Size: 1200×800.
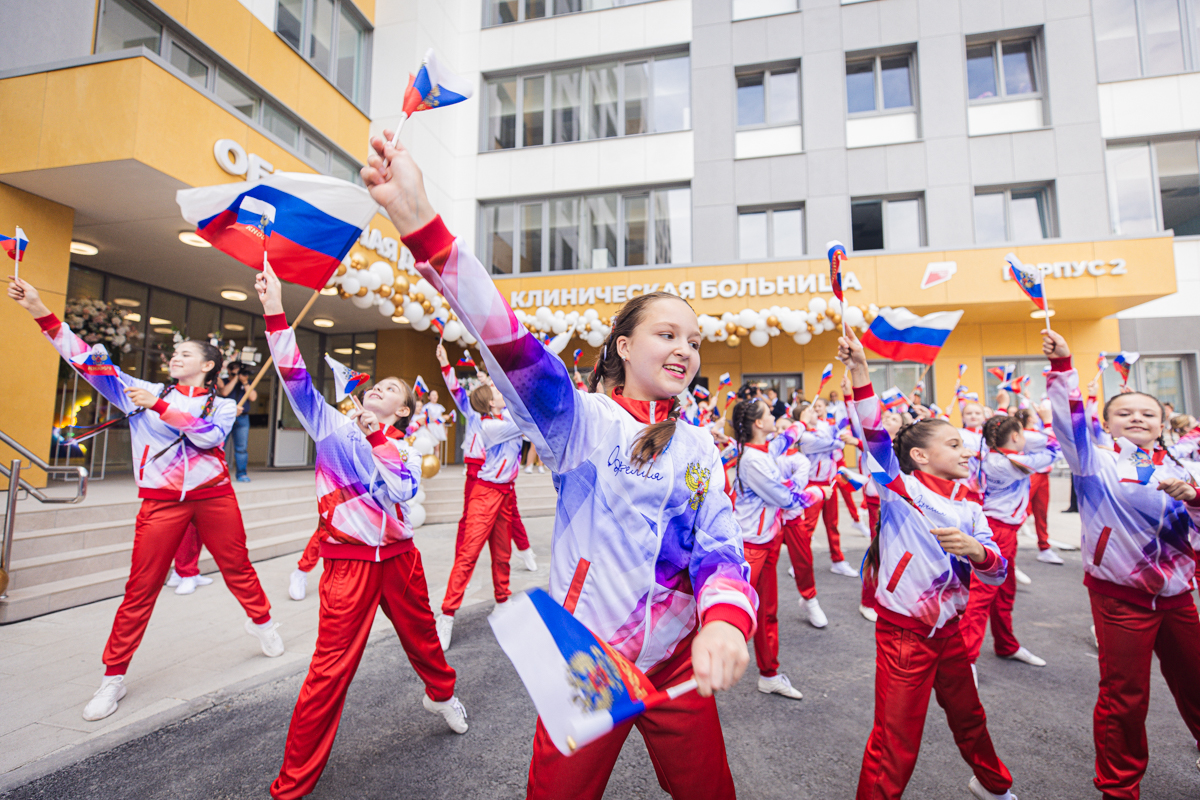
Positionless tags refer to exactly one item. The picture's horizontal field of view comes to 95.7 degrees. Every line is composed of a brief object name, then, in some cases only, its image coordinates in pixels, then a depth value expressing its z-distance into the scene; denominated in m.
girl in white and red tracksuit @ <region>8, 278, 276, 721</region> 3.41
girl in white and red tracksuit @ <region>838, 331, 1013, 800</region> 2.35
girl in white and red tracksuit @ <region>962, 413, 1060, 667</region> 4.43
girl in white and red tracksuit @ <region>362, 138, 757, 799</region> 1.48
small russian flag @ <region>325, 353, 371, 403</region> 3.39
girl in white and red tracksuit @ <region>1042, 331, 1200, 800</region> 2.60
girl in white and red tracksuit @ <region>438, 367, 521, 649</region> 5.11
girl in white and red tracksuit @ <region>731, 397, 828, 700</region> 3.80
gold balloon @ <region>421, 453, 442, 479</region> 9.09
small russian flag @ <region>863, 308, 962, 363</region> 2.94
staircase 4.93
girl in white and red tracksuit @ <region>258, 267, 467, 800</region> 2.48
